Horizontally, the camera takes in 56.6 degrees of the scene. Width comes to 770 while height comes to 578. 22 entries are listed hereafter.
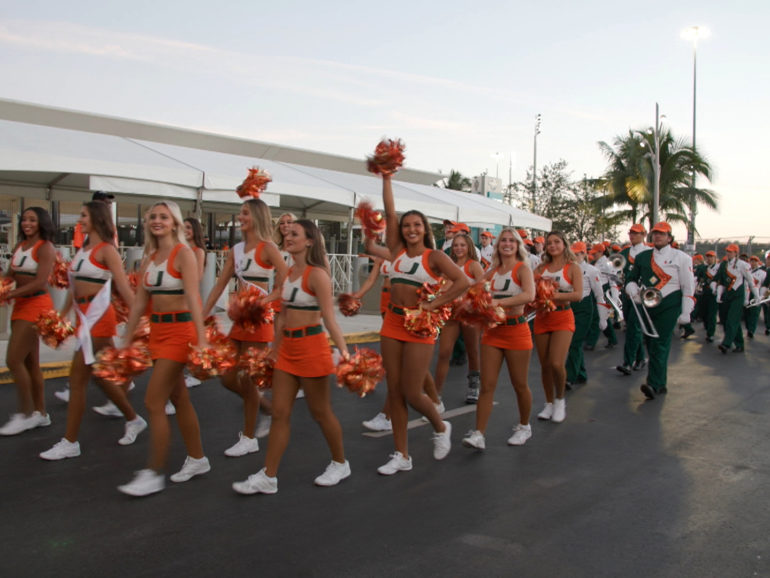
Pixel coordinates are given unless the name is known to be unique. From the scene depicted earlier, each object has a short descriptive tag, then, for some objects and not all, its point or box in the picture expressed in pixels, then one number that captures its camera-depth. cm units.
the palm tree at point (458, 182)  5694
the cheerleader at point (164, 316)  440
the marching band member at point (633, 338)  994
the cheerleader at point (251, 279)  539
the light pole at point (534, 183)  4103
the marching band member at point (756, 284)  1539
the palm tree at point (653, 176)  3838
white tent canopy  1230
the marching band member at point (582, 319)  865
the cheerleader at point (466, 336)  712
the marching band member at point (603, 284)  1275
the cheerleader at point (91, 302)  499
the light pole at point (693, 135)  3335
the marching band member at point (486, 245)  1314
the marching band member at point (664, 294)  812
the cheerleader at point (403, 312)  502
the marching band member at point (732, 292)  1287
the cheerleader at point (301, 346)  446
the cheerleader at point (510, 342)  573
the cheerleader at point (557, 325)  668
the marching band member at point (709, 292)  1473
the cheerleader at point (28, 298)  571
